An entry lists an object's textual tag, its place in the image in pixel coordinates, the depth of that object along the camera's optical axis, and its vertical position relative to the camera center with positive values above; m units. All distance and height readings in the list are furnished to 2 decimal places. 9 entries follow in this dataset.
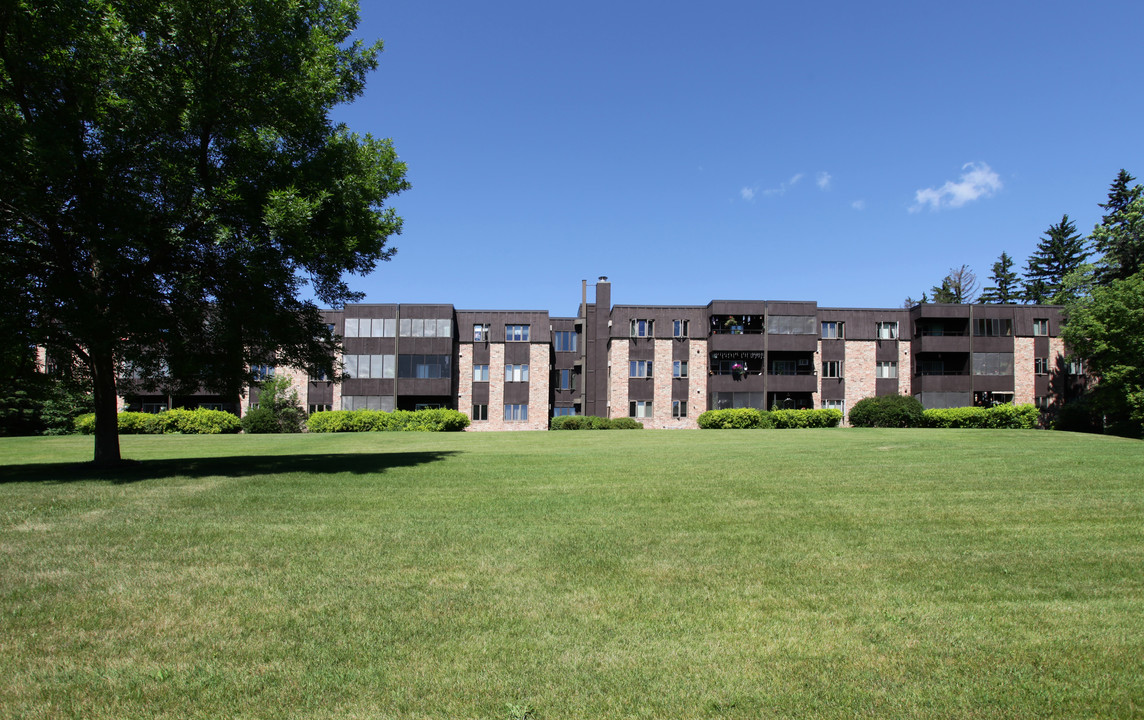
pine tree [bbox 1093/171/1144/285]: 47.78 +10.75
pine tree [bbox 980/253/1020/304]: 81.38 +12.98
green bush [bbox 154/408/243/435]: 47.03 -2.86
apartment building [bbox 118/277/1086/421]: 52.66 +2.11
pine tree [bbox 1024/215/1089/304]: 77.31 +15.09
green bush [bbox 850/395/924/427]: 47.81 -1.66
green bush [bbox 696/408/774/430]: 48.66 -2.39
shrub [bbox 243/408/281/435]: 47.12 -2.77
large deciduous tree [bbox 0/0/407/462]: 15.05 +4.58
